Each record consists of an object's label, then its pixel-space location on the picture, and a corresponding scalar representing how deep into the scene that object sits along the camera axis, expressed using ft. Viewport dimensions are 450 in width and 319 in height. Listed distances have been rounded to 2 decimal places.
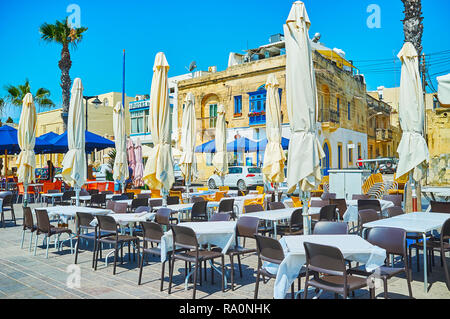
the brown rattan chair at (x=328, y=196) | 32.43
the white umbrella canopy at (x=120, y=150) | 43.59
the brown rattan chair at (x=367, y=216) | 20.18
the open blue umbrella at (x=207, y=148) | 65.92
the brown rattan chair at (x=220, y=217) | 20.58
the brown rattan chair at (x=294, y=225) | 21.95
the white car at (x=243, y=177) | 73.72
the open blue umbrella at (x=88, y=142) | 55.06
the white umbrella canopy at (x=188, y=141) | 36.52
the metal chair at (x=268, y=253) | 13.60
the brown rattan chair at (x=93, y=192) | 41.16
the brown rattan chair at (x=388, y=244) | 13.71
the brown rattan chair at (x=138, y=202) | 29.27
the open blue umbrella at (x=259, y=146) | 60.68
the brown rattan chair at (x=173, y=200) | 31.23
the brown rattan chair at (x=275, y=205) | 26.49
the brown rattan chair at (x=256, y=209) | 24.14
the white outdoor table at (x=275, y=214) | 21.12
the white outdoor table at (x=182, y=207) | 25.48
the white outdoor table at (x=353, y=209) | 26.08
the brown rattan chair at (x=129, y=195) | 34.75
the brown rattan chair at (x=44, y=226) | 23.18
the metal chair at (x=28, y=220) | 24.54
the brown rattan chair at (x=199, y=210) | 27.02
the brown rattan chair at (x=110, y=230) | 19.85
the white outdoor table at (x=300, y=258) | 12.60
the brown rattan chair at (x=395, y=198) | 28.66
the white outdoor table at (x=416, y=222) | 16.33
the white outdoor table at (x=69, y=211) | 23.92
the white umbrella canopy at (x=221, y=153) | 42.24
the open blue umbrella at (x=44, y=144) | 55.26
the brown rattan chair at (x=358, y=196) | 31.03
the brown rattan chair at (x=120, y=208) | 26.16
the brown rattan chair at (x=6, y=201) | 33.76
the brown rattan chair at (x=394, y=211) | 22.33
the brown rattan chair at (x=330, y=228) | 16.24
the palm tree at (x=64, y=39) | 69.97
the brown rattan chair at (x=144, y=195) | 34.42
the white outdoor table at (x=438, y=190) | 32.50
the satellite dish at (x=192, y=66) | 122.72
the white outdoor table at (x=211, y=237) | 16.78
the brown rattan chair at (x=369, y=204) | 25.75
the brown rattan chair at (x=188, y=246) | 15.94
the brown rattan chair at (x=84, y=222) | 21.98
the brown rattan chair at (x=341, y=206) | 27.55
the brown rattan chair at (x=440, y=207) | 24.59
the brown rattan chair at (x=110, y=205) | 27.84
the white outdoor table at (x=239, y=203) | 31.68
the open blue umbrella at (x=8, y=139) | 53.60
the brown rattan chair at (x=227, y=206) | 28.50
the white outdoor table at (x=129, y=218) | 20.92
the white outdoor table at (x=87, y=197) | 34.84
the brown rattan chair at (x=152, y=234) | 17.99
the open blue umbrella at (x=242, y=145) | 61.41
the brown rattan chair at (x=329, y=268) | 11.76
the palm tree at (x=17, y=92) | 96.10
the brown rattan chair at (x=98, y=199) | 34.95
